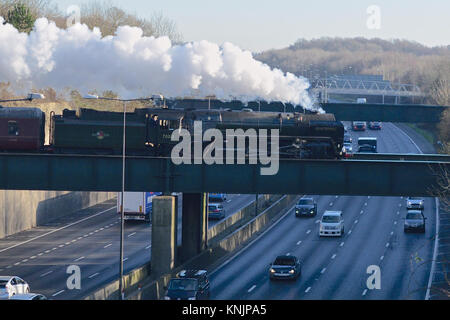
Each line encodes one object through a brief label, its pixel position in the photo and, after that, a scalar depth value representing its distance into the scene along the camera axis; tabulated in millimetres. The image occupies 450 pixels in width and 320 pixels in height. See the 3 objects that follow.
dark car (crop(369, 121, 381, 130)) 174125
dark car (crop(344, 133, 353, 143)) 127644
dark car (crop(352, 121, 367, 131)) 163125
